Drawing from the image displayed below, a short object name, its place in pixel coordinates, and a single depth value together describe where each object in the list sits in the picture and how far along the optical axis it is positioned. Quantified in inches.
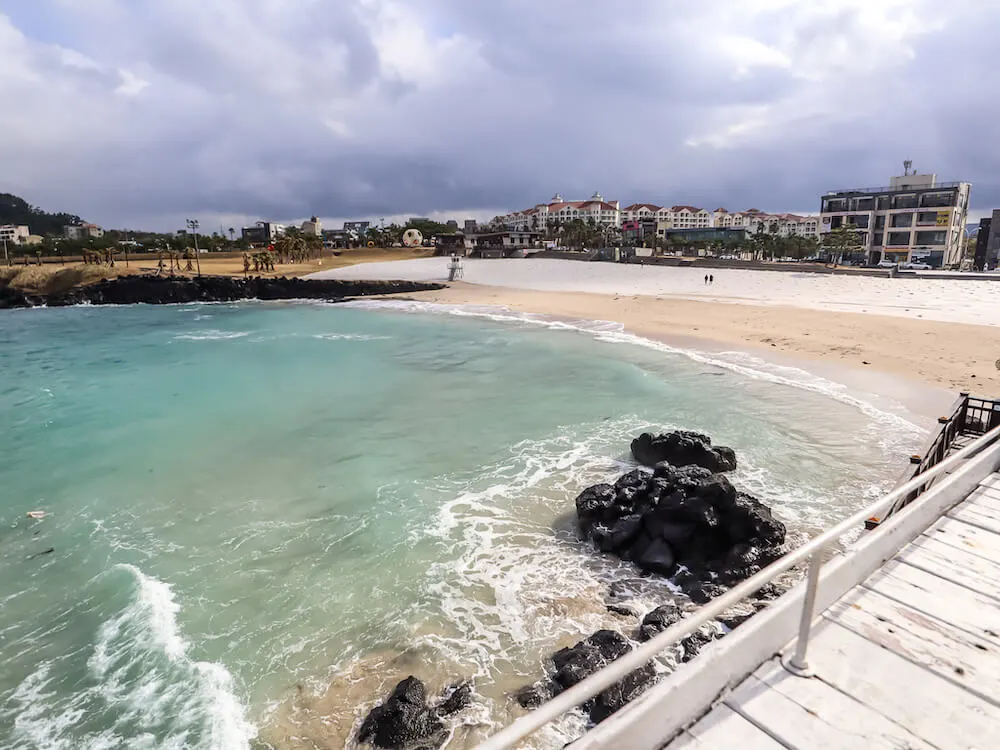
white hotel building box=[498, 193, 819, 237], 6628.9
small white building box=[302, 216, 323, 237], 7241.1
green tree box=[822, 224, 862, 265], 3110.2
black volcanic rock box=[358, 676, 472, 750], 227.5
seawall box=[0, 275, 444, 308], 2778.1
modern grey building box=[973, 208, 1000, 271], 3417.8
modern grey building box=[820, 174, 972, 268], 3339.1
